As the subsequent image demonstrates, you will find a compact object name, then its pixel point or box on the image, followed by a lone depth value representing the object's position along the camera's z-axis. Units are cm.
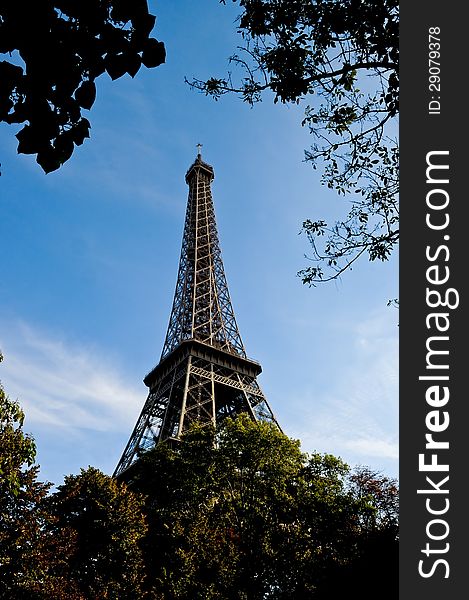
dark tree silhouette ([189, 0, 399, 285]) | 745
